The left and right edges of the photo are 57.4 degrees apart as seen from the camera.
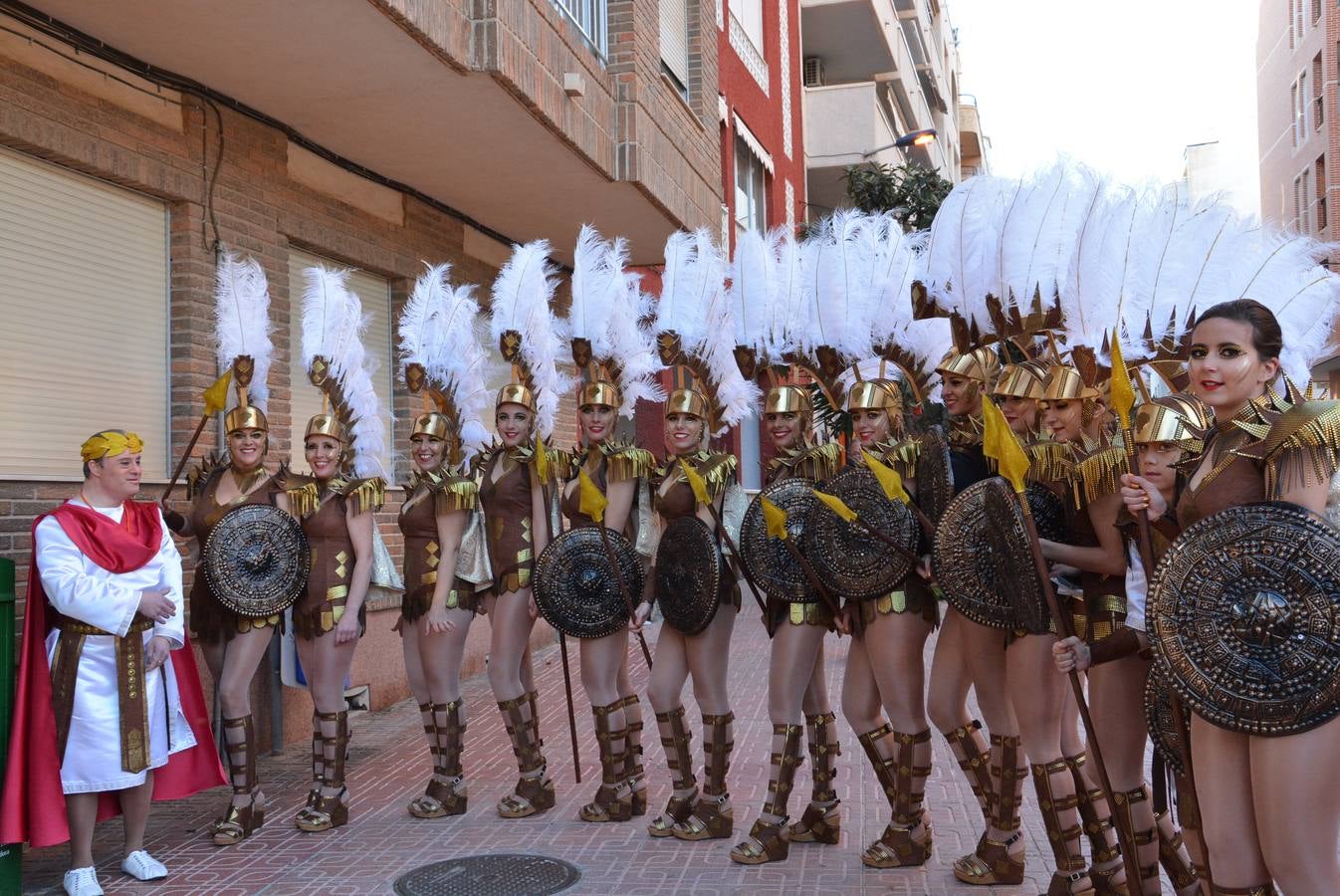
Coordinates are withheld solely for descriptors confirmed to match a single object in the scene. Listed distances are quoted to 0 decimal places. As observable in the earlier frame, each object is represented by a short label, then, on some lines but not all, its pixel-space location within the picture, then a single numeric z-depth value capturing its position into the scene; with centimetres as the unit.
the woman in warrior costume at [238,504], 633
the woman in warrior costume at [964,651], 507
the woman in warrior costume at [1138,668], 380
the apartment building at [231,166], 693
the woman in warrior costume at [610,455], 641
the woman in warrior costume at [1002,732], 471
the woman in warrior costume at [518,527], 659
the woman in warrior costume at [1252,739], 304
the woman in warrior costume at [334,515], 652
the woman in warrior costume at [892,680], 534
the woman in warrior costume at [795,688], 567
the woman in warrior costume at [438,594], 662
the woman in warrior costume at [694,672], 598
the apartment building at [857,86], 2564
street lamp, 1760
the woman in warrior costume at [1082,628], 431
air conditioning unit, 2947
